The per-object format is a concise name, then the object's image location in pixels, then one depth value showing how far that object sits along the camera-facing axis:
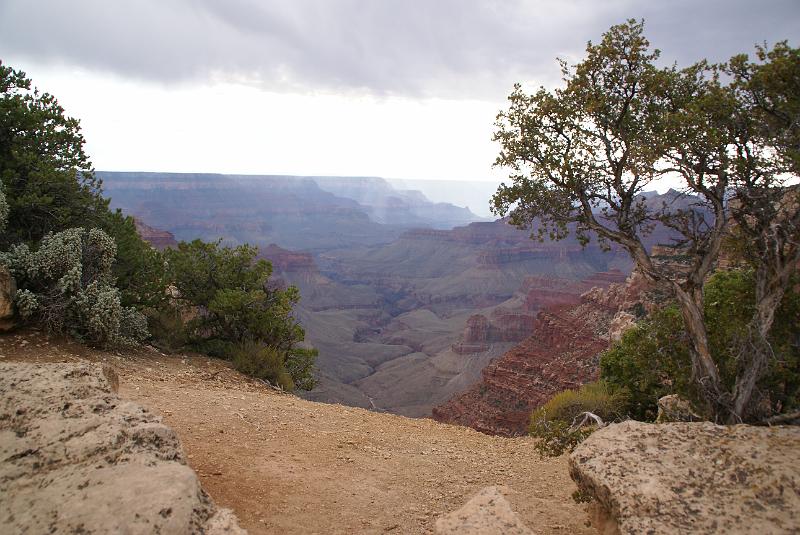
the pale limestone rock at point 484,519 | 4.16
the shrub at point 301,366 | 16.02
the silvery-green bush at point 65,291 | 10.75
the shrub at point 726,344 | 7.01
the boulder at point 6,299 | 9.98
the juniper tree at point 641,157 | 6.98
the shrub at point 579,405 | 7.48
